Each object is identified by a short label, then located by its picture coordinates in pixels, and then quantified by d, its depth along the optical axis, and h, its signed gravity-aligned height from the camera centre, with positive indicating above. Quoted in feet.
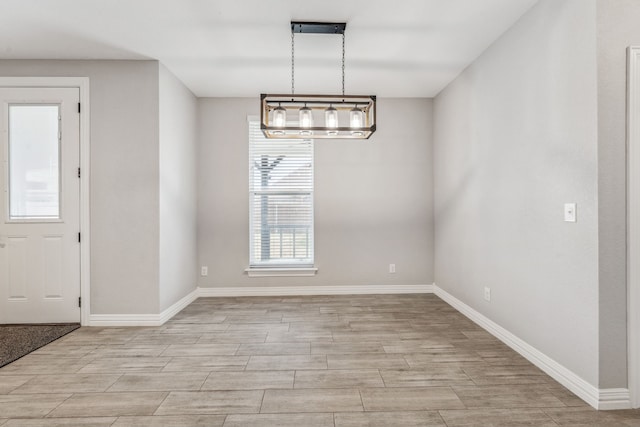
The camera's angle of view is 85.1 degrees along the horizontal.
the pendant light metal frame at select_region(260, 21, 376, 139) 9.43 +2.52
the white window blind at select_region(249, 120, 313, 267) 15.94 +0.88
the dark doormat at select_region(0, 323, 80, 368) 9.56 -3.75
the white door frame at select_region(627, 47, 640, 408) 6.81 -0.02
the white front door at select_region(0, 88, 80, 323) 11.73 +0.34
